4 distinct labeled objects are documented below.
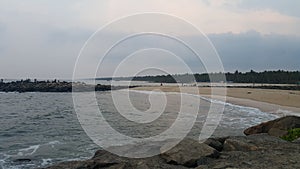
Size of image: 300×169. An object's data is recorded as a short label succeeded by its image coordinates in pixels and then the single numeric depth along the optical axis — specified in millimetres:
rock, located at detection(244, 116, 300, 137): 12188
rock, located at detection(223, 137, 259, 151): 8266
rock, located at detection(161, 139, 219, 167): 7473
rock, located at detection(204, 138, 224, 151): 8916
